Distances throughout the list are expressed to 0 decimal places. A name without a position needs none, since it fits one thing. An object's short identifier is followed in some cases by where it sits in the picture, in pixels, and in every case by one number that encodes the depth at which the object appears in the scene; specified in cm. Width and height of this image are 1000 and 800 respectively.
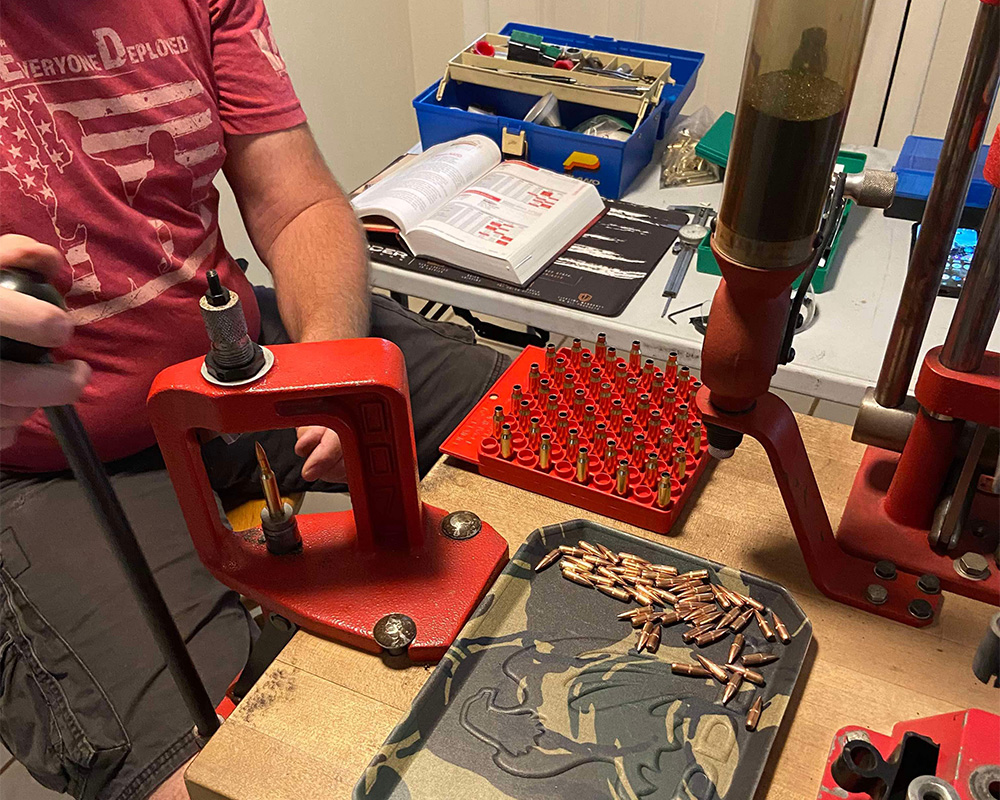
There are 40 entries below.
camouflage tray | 57
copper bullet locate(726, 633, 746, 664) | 64
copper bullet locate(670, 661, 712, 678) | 63
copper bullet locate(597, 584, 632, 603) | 69
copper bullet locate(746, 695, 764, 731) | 60
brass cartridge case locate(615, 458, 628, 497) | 77
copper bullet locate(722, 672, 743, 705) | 62
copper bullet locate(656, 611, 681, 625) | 67
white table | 106
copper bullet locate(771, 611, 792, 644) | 66
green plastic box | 118
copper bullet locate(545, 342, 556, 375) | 91
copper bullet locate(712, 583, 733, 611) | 68
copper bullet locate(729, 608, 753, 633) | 66
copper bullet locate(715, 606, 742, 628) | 66
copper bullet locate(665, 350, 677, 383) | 86
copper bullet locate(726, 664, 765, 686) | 63
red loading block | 79
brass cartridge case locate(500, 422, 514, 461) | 82
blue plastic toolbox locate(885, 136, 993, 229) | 106
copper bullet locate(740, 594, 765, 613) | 68
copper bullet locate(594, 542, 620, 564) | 73
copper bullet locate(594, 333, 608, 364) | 90
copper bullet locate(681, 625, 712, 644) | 65
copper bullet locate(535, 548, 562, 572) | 72
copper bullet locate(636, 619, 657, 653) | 65
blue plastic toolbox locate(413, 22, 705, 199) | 141
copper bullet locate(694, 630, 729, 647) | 65
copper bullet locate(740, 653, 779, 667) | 64
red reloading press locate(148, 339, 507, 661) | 62
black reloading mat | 119
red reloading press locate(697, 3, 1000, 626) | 59
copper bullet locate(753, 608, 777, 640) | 66
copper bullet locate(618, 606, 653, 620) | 67
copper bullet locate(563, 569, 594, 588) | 70
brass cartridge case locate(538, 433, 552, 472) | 80
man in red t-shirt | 82
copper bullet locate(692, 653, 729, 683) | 63
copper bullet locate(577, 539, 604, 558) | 73
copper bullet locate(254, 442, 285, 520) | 69
